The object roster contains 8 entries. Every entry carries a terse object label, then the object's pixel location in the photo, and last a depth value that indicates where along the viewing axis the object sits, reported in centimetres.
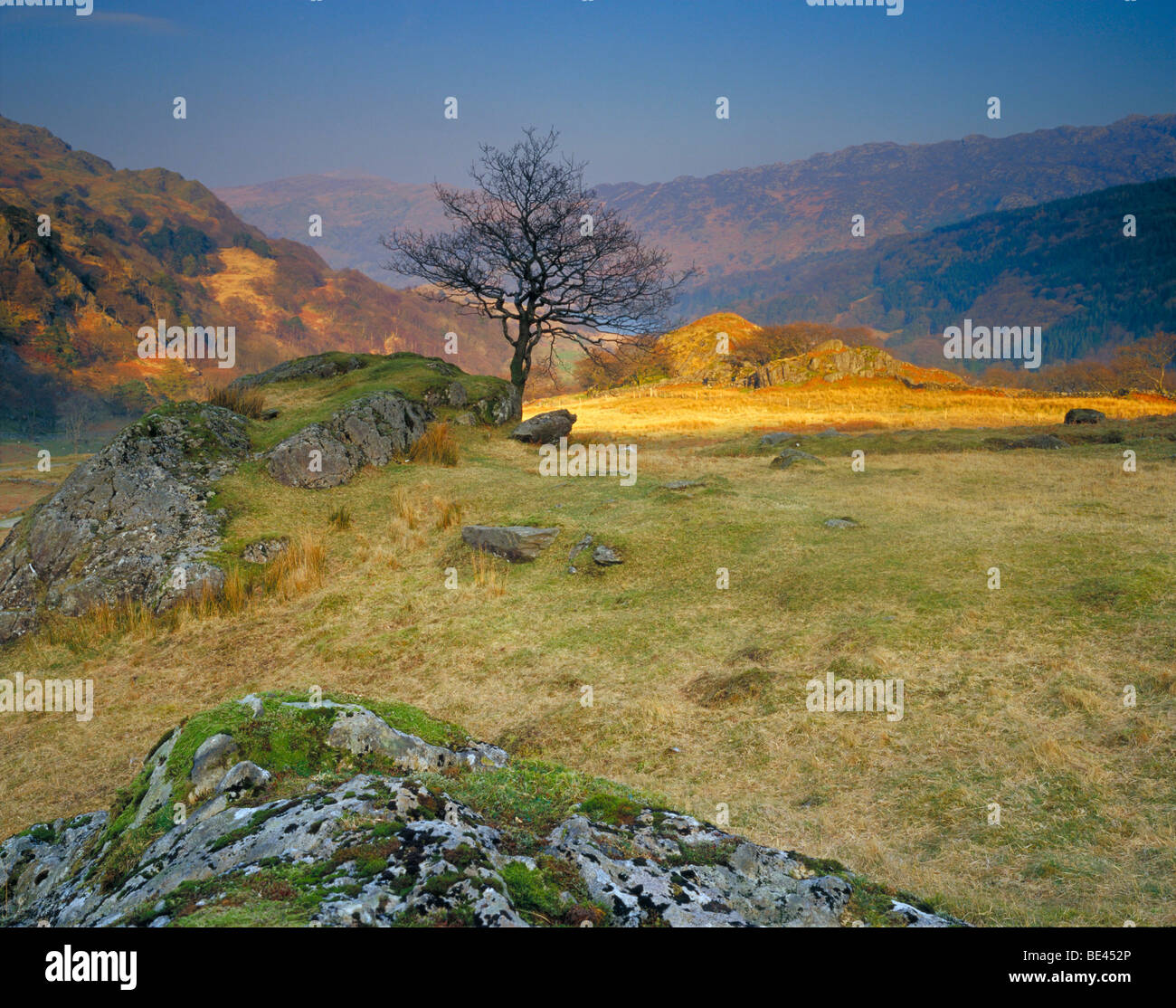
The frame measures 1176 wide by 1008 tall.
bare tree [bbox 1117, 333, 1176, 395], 5381
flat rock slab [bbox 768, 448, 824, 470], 2216
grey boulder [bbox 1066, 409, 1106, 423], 2998
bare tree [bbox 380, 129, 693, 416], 2789
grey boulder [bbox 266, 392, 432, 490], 1777
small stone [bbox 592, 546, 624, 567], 1413
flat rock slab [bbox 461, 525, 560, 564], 1484
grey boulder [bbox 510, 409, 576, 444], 2531
